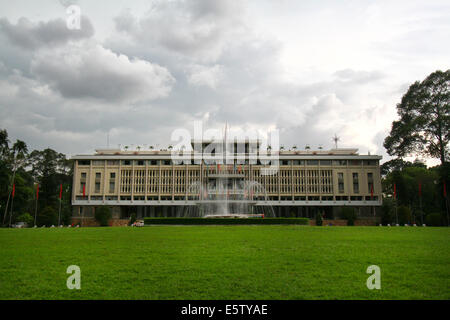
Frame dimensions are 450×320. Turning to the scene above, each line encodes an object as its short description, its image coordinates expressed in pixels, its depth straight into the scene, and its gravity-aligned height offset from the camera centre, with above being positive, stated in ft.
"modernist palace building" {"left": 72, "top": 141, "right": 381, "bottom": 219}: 261.44 +21.73
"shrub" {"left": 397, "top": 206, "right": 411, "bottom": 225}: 182.09 -1.26
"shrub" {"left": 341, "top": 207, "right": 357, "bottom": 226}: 212.43 -0.27
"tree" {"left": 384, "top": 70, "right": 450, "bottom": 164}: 168.66 +42.44
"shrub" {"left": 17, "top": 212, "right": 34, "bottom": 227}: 185.22 -2.21
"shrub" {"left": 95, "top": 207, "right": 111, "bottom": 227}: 208.23 -0.96
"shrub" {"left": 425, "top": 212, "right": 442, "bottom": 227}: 160.06 -2.81
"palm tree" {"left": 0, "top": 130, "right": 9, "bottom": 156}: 175.21 +33.48
